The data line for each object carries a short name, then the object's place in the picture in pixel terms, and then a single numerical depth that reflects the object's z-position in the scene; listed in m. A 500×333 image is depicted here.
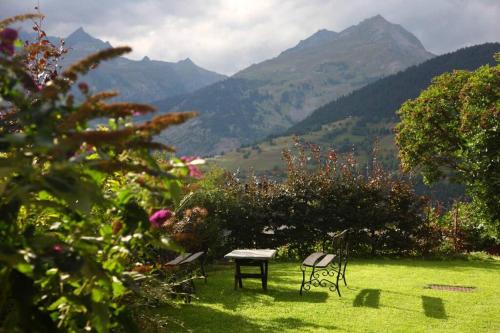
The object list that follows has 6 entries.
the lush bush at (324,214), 15.73
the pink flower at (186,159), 2.02
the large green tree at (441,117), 16.30
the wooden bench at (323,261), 8.89
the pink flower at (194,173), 2.08
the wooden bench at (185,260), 7.17
